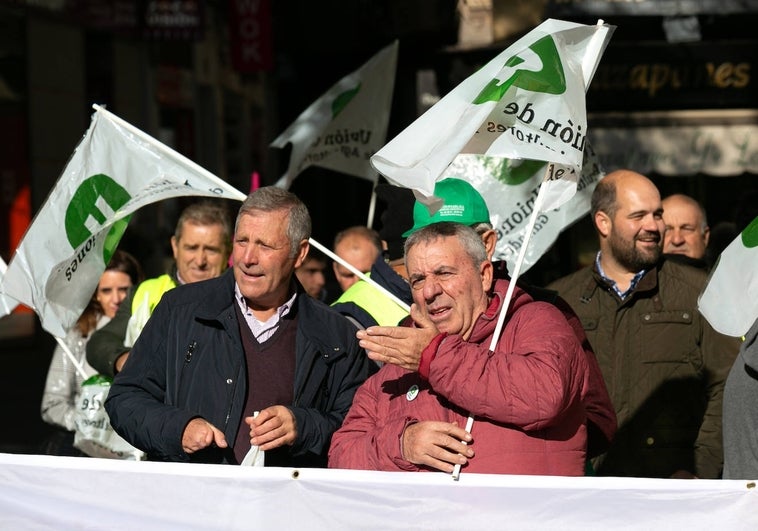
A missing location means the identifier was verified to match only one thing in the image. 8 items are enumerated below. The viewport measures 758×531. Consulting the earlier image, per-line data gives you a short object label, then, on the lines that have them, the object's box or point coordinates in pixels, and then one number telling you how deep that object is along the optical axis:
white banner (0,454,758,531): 7.30
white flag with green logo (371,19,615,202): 8.15
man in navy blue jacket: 9.16
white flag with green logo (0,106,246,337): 10.99
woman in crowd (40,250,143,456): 12.99
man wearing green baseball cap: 8.77
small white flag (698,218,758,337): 8.32
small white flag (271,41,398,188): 16.20
